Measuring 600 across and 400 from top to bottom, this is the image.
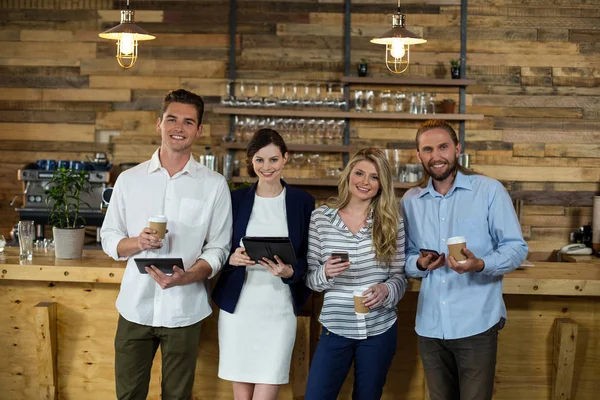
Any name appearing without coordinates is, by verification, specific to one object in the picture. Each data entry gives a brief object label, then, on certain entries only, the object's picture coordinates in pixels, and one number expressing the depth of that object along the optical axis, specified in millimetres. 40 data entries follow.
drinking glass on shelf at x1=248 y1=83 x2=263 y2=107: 6180
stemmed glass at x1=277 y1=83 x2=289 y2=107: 6168
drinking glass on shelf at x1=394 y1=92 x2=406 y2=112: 6237
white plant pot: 3736
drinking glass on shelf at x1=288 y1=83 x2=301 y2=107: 6172
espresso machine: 5863
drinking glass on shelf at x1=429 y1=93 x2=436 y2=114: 6289
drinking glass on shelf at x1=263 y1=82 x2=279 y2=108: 6176
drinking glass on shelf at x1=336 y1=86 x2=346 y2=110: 6230
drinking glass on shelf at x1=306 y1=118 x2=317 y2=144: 6219
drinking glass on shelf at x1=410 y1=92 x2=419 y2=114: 6277
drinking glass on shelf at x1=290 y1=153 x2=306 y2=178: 6234
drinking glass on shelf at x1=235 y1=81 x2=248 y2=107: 6195
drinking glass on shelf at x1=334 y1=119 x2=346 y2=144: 6250
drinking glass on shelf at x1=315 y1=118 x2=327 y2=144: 6238
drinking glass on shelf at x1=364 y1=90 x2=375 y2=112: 6234
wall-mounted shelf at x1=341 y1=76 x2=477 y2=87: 6230
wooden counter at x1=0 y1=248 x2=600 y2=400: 3594
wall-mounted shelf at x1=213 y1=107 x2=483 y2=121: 6134
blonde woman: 2963
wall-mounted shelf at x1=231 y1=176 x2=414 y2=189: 6064
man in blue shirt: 2922
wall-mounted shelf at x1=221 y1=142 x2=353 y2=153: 6137
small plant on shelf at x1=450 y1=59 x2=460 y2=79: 6273
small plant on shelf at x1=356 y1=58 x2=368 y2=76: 6223
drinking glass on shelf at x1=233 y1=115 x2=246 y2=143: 6246
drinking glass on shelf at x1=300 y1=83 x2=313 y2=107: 6172
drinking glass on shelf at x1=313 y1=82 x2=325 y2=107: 6184
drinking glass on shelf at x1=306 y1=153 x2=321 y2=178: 6256
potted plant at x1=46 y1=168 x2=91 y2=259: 3730
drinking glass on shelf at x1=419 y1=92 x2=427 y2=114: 6270
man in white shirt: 3023
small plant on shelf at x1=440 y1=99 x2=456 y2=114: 6273
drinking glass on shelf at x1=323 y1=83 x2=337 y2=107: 6211
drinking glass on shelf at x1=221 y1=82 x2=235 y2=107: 6207
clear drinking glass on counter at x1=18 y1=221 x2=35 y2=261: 3756
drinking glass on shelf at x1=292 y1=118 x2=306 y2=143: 6188
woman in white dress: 3061
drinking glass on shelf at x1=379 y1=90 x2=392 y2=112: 6277
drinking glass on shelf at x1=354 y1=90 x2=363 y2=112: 6266
